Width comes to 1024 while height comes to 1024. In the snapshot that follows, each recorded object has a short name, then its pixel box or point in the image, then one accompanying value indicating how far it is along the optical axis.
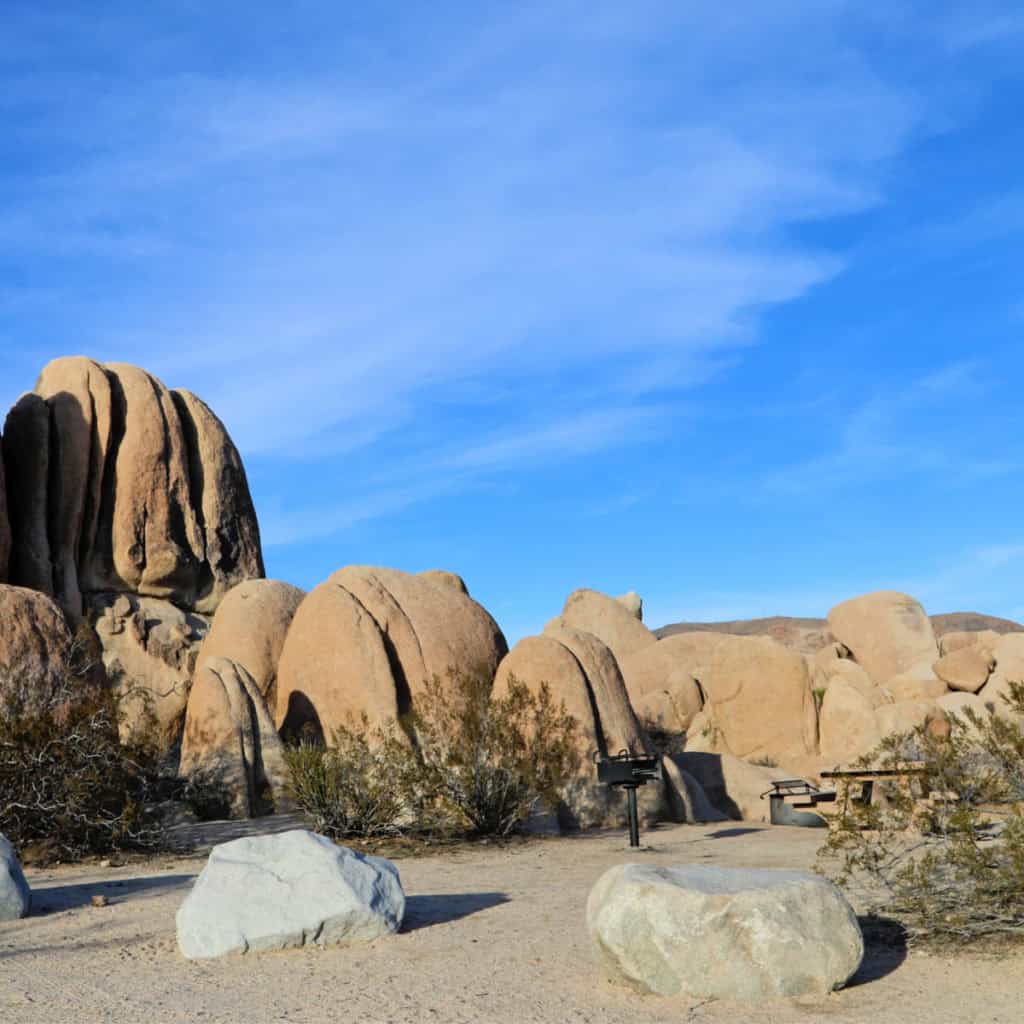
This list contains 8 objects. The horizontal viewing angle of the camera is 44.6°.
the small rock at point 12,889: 9.08
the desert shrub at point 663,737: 23.94
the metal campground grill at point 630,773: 13.29
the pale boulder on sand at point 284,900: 7.79
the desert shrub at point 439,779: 14.07
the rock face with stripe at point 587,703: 15.85
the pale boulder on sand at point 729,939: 6.49
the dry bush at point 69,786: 12.51
